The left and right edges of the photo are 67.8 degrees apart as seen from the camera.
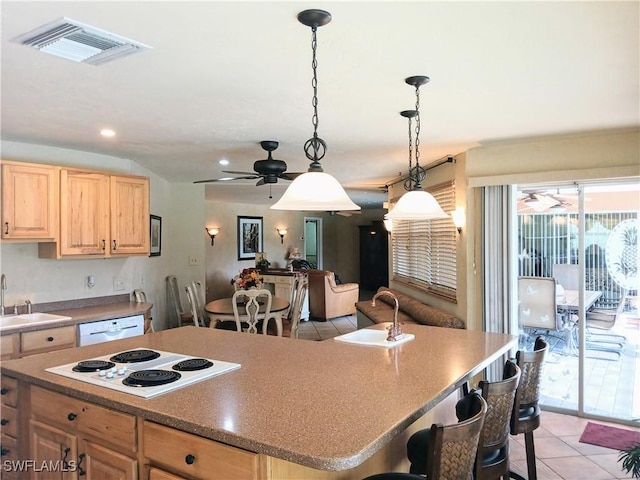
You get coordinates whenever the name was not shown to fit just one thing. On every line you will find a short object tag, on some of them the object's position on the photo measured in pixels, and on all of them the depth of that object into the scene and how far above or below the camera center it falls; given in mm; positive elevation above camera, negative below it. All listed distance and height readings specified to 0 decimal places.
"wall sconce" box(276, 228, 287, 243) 11977 +223
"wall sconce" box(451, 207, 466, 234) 4649 +210
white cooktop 1916 -587
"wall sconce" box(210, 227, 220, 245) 10305 +207
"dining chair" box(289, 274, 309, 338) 5465 -746
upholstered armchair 8789 -1060
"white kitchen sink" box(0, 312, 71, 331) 3754 -620
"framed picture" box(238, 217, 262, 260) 10977 +98
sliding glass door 4059 -429
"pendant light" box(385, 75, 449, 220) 2848 +194
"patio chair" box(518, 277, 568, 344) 4402 -626
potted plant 2227 -1055
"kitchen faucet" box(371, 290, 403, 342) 2834 -556
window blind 5137 -149
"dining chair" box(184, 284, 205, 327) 5292 -700
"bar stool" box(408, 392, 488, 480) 1479 -668
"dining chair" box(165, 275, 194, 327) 6461 -757
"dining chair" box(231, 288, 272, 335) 4922 -773
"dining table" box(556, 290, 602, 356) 4301 -671
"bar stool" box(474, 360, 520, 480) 1956 -802
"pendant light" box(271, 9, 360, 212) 2191 +222
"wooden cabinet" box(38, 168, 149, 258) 4191 +250
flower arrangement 5719 -467
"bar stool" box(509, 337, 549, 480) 2447 -831
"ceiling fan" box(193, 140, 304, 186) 4234 +662
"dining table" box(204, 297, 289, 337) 5181 -789
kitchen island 1474 -605
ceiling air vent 1937 +870
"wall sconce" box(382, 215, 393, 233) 7313 +230
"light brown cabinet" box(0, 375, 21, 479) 2371 -893
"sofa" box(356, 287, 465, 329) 4676 -857
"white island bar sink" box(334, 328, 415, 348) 2764 -612
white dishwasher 4000 -768
